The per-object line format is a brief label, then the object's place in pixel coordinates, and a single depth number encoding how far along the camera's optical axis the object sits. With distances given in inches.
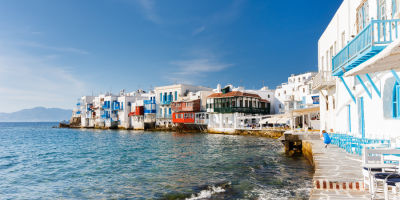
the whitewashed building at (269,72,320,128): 1552.4
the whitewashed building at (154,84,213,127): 2404.0
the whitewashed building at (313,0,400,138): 305.3
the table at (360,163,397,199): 191.2
